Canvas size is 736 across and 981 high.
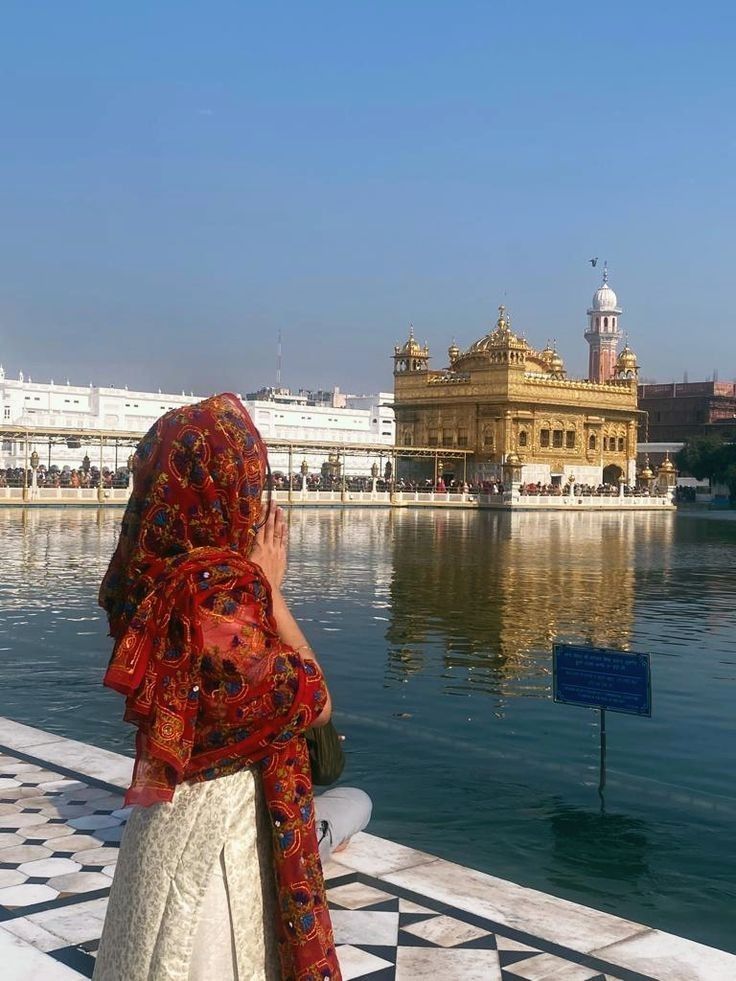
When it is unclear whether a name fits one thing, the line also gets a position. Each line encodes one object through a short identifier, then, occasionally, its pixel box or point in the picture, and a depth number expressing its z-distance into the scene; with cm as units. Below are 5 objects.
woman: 246
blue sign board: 659
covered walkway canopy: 4509
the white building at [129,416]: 8569
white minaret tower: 11256
